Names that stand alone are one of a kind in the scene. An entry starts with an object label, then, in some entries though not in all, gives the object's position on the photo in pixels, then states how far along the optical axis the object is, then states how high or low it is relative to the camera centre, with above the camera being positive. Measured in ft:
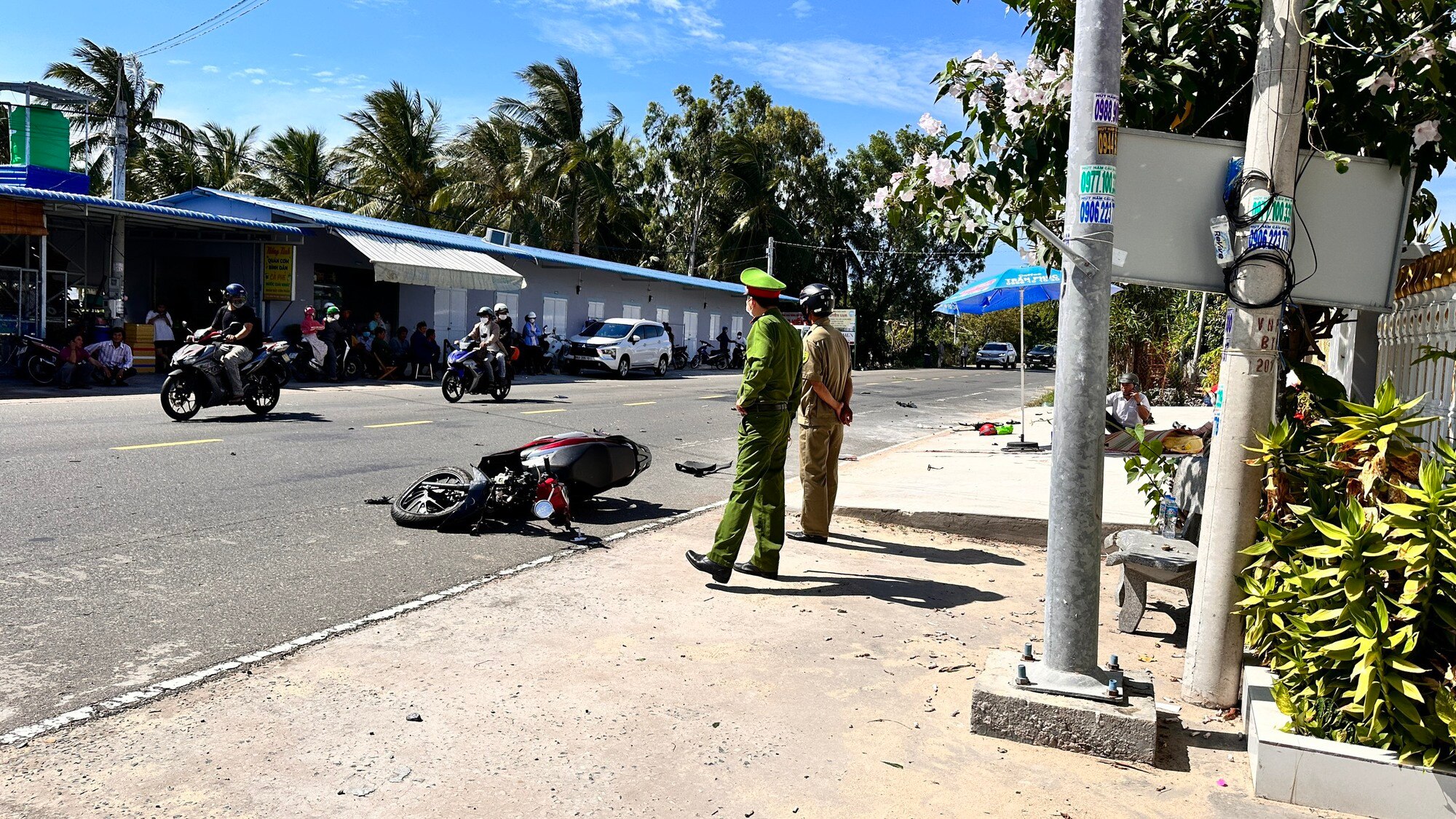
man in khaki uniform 24.20 -1.20
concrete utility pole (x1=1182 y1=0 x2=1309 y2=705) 13.79 -0.16
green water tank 68.64 +12.32
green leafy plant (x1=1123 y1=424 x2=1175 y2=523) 17.46 -1.58
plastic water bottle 19.17 -2.59
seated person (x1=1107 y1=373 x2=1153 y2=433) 43.37 -1.39
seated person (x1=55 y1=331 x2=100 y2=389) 58.23 -1.96
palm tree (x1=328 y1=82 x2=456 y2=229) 124.36 +21.88
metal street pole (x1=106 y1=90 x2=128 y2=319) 67.87 +4.20
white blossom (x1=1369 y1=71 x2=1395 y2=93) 13.60 +3.82
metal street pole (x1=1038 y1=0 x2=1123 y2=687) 13.14 +0.33
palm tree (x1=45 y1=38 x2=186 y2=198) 98.41 +22.31
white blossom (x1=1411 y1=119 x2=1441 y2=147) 13.92 +3.27
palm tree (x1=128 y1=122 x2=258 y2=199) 115.85 +18.87
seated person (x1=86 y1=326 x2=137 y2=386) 60.90 -1.61
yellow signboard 77.25 +4.60
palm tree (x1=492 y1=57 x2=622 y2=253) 127.65 +26.43
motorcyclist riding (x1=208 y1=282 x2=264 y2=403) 44.27 +0.03
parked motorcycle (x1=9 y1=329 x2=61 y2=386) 58.80 -1.83
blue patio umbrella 46.42 +3.59
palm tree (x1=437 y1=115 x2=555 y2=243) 130.11 +20.10
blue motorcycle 61.05 -1.82
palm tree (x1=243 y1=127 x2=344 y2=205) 125.49 +19.96
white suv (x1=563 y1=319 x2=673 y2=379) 100.42 +0.31
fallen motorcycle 23.85 -3.19
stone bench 17.06 -3.07
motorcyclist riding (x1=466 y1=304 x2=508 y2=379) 61.93 +0.13
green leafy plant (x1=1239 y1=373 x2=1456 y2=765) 11.31 -2.26
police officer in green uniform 20.16 -1.50
